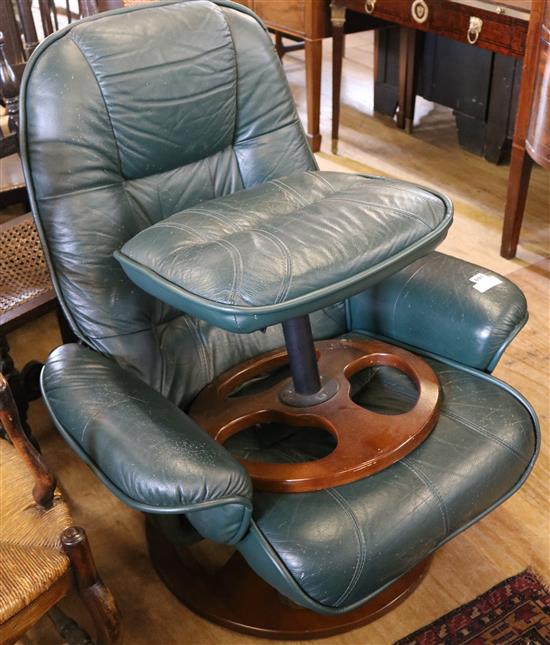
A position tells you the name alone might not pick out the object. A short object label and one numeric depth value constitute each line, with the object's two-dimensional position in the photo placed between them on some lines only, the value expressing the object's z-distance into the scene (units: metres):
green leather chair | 1.12
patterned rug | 1.41
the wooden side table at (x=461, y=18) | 2.26
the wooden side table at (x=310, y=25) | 2.92
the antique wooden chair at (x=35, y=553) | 1.05
